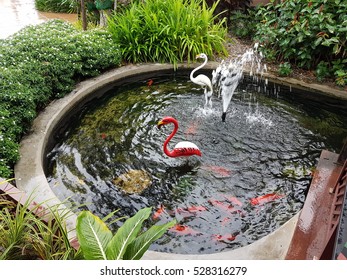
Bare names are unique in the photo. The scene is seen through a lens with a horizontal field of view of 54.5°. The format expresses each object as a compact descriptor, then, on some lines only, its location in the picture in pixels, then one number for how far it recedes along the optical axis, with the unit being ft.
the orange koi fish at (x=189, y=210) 11.10
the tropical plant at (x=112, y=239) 6.01
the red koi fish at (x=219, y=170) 12.83
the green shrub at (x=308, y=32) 18.33
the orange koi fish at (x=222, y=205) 11.30
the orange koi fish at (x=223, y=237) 10.30
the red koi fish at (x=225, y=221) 10.81
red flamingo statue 13.00
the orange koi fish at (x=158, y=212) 10.97
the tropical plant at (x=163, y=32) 19.97
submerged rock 12.08
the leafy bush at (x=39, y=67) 12.74
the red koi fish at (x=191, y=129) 15.16
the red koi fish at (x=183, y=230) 10.44
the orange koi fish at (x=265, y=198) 11.60
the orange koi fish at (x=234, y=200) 11.53
